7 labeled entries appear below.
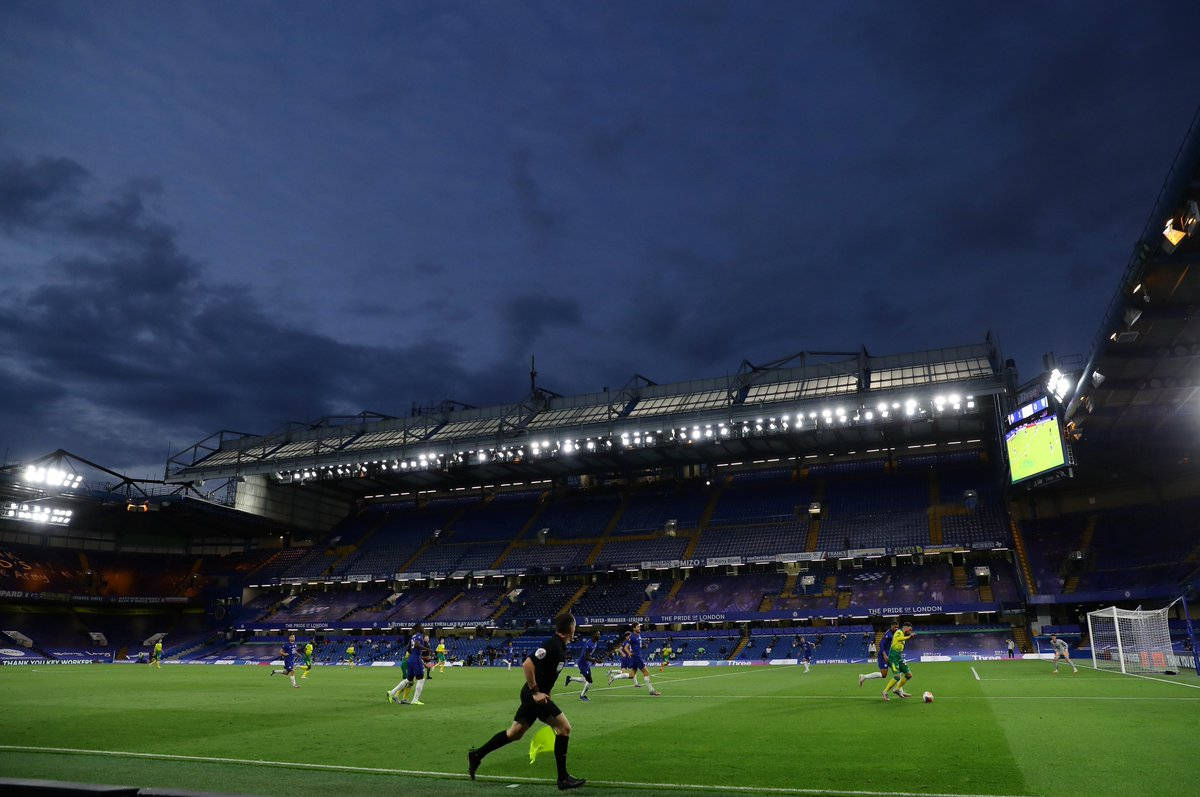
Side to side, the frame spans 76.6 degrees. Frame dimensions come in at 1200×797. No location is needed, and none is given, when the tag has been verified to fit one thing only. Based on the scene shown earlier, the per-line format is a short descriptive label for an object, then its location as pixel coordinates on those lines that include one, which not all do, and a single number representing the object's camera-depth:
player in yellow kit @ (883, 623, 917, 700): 18.44
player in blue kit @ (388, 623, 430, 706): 20.83
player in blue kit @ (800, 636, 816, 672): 36.85
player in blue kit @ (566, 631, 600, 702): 21.67
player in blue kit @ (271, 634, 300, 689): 32.31
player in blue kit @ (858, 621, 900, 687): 19.30
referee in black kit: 9.13
